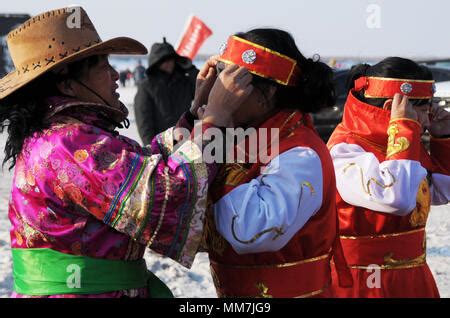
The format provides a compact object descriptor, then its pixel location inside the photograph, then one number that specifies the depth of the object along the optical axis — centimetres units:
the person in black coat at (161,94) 595
